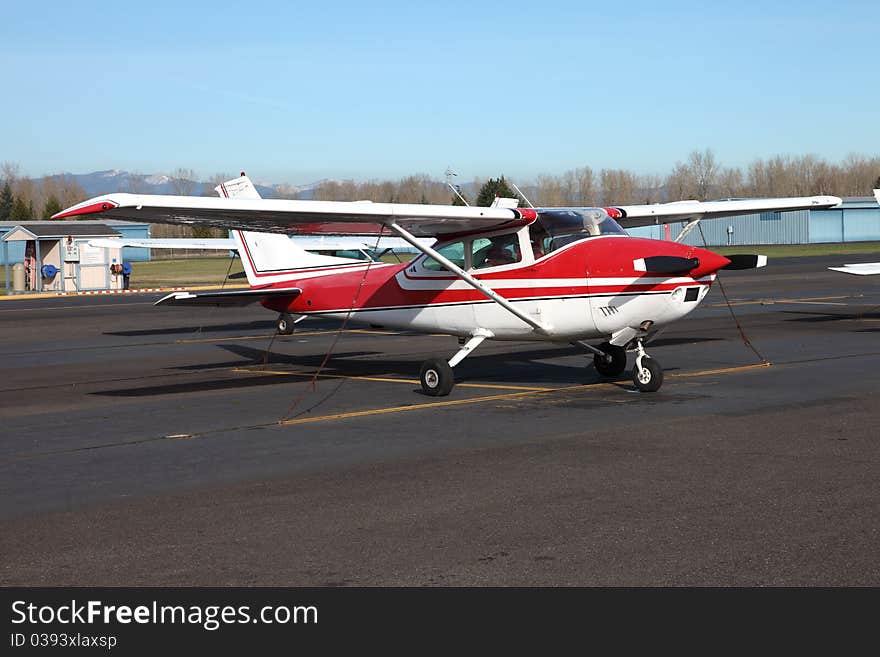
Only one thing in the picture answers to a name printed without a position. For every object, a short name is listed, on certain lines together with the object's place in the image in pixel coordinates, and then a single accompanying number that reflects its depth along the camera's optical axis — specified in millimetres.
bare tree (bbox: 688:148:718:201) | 153625
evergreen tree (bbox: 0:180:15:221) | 127356
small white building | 46094
